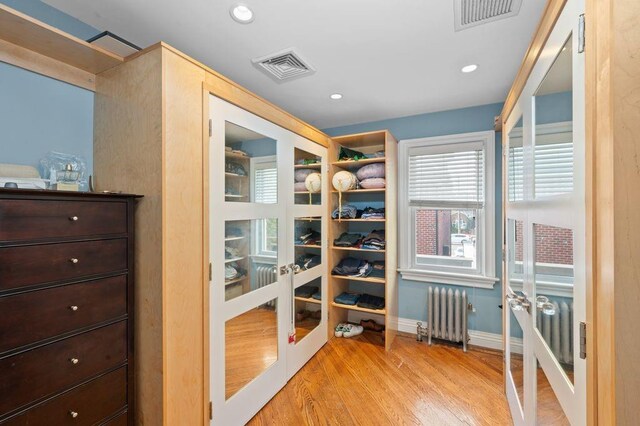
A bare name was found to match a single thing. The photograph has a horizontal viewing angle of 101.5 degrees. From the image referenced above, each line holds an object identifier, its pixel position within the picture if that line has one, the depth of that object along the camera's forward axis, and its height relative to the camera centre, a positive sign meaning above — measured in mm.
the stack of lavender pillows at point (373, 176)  2814 +406
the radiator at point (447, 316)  2758 -1112
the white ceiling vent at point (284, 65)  1859 +1123
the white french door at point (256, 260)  1589 -358
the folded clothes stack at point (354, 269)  2918 -635
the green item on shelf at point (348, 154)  2992 +674
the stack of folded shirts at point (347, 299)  2934 -981
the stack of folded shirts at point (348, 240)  2985 -321
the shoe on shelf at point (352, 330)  2975 -1357
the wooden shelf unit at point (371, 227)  2775 -171
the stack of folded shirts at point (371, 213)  2892 -5
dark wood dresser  947 -392
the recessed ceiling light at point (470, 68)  2025 +1135
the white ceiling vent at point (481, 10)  1398 +1126
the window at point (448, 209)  2777 +37
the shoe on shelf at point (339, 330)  2986 -1354
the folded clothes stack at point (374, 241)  2855 -318
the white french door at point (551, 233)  791 -81
